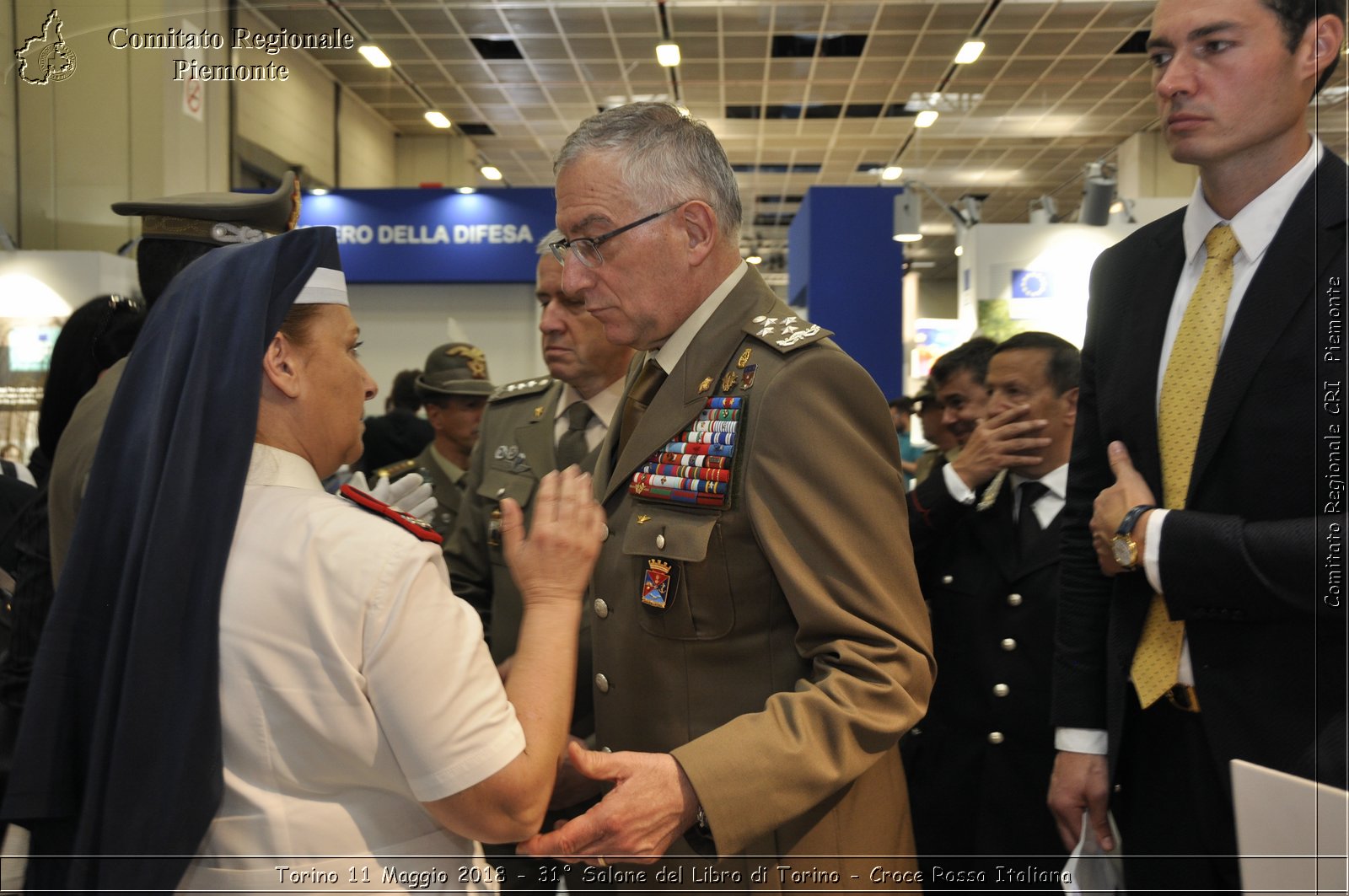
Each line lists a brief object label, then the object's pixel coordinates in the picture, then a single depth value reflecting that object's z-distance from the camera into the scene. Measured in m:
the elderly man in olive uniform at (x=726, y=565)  1.32
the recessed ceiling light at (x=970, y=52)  9.89
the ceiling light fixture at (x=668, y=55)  9.84
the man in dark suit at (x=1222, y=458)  1.35
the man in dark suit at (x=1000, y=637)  2.26
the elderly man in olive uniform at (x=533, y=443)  2.70
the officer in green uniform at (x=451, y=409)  4.19
